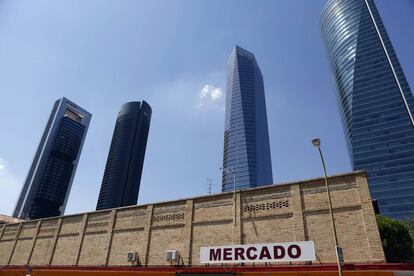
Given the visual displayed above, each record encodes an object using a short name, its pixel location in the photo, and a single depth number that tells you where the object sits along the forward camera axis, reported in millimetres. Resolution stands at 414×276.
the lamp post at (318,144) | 15572
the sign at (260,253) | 17250
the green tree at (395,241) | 32719
